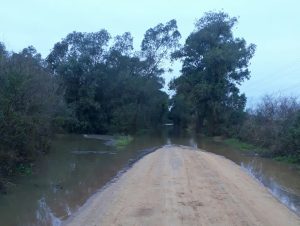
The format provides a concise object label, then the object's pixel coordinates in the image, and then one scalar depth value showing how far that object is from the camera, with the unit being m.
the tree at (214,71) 33.78
